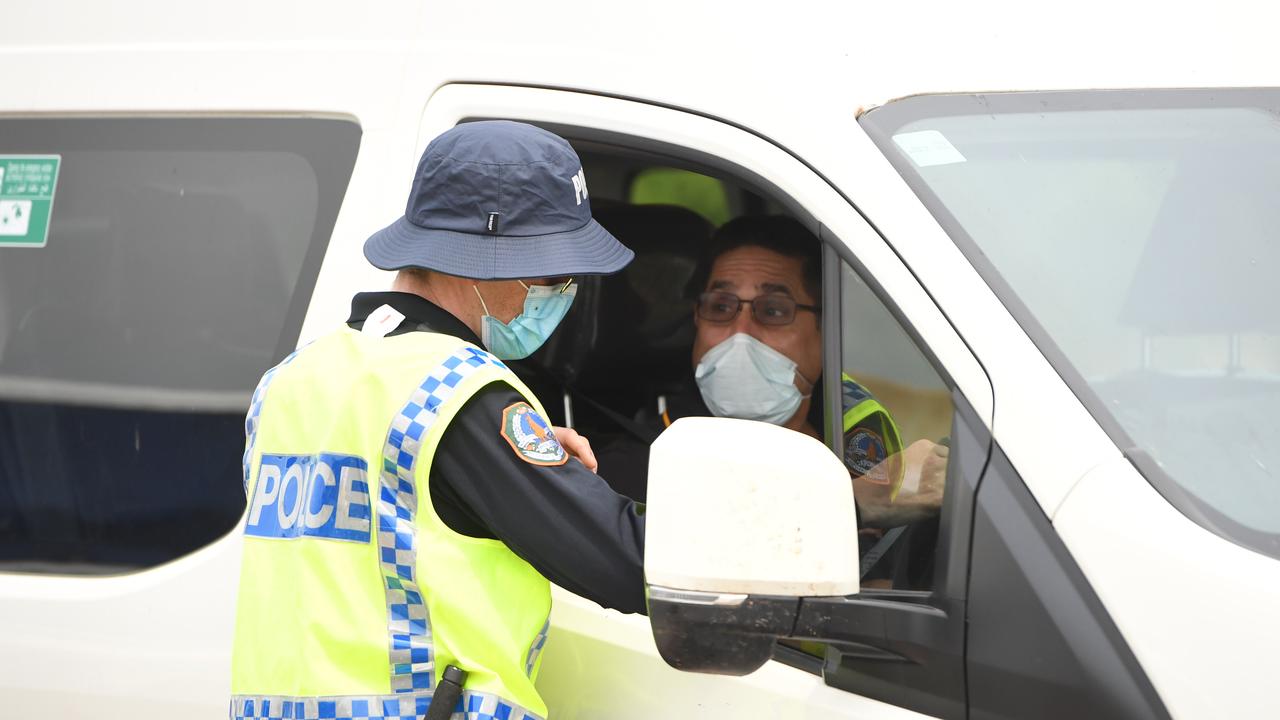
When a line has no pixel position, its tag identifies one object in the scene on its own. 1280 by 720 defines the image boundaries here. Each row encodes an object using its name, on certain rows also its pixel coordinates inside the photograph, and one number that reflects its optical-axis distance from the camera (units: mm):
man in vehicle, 8047
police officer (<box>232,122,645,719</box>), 7170
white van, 7132
